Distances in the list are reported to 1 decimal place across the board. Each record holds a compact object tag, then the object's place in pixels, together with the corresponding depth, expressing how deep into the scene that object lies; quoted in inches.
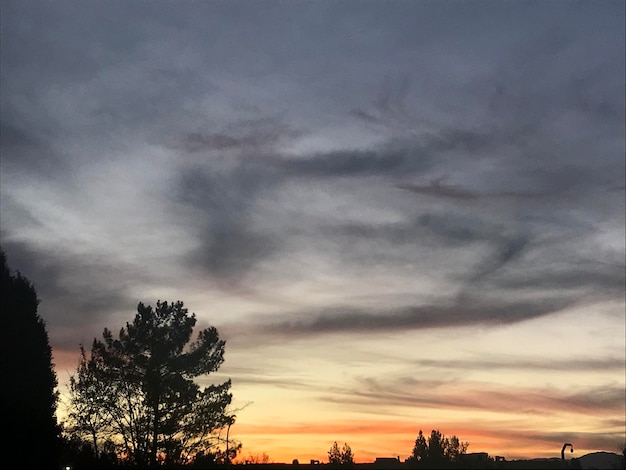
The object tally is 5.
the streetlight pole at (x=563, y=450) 2121.1
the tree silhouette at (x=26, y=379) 1212.5
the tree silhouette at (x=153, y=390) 1585.9
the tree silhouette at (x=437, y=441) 3637.8
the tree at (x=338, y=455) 3831.2
